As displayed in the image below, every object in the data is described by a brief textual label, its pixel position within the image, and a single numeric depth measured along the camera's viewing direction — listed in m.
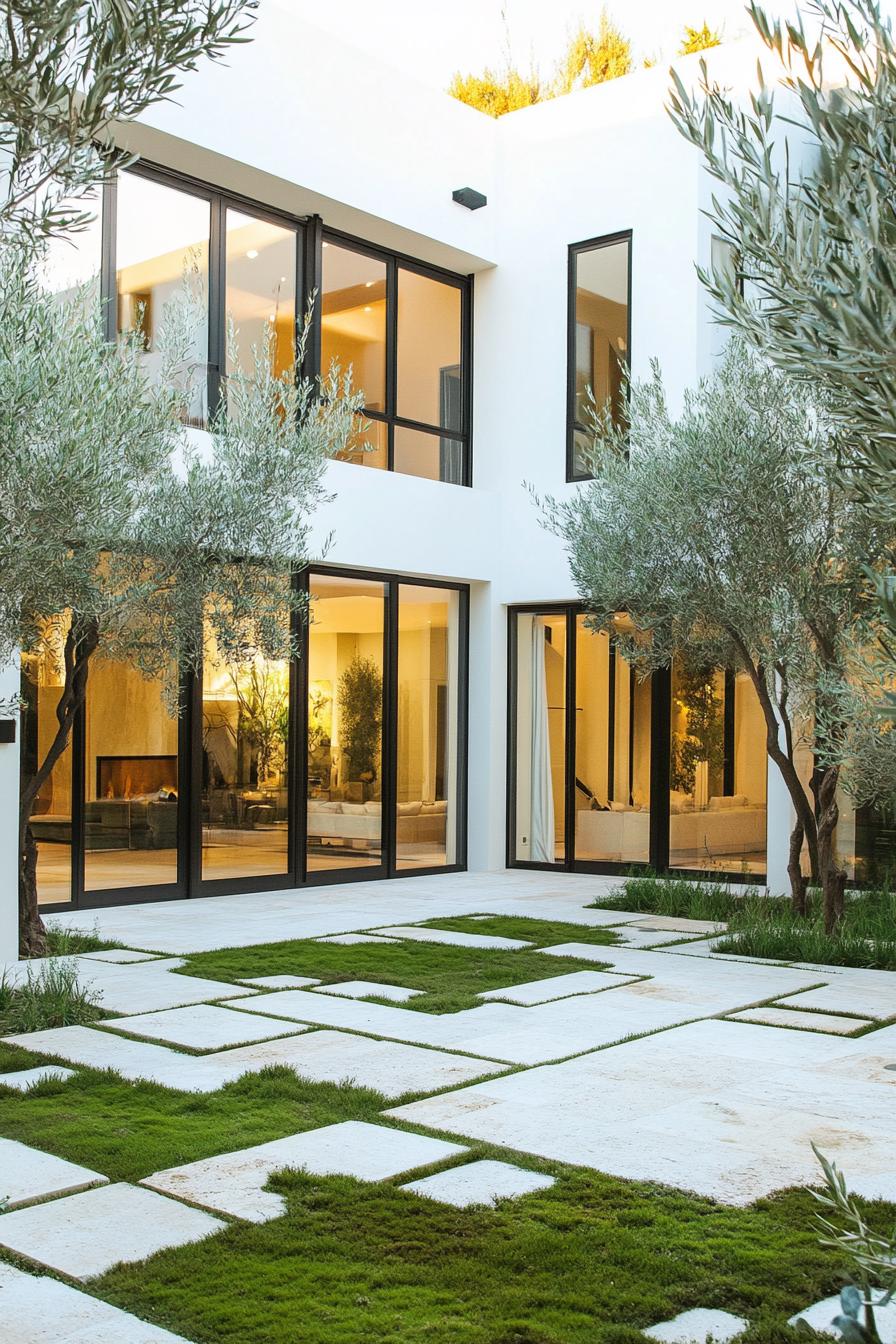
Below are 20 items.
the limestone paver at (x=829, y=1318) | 2.99
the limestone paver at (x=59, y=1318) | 2.93
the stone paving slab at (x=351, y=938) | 8.37
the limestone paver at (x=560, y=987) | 6.61
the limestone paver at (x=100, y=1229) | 3.37
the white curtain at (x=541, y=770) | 12.69
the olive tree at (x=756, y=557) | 7.76
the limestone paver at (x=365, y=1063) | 5.02
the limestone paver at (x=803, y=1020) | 6.02
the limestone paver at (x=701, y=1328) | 2.94
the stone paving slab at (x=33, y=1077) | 4.96
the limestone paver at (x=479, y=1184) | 3.79
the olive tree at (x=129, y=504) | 5.61
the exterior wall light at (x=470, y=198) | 12.18
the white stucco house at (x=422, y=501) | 9.98
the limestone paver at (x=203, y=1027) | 5.66
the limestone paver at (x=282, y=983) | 6.84
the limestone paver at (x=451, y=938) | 8.26
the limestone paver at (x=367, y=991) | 6.59
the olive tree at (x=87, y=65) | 2.72
